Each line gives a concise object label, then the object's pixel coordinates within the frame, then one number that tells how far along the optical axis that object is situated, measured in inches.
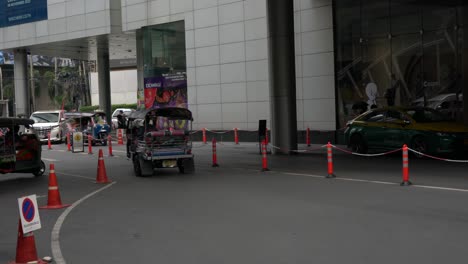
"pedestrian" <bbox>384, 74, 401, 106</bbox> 1007.6
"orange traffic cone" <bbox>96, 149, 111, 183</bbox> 607.1
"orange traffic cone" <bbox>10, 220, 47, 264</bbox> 265.3
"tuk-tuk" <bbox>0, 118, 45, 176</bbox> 612.1
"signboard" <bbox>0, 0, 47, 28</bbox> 1428.4
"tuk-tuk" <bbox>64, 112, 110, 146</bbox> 1232.8
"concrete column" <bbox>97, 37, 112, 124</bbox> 1761.8
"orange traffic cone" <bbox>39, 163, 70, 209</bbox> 437.4
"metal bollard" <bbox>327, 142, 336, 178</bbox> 572.7
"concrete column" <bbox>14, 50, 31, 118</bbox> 1659.7
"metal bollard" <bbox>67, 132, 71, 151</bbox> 1106.7
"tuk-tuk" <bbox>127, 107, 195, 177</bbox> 626.8
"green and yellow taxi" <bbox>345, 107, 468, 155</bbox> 693.3
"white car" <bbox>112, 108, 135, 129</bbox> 1804.5
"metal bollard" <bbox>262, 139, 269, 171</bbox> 657.6
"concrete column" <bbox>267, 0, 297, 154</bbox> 876.6
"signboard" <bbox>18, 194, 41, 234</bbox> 262.1
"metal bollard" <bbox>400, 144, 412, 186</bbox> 496.7
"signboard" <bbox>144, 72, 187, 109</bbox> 1343.5
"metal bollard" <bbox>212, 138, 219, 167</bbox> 721.6
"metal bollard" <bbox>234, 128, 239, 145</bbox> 1148.5
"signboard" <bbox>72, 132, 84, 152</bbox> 1059.3
